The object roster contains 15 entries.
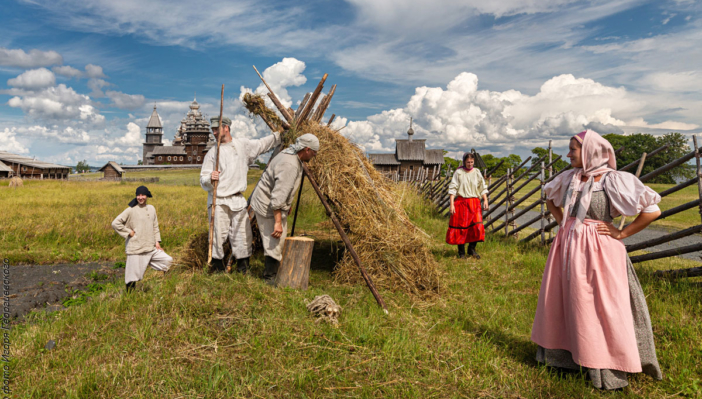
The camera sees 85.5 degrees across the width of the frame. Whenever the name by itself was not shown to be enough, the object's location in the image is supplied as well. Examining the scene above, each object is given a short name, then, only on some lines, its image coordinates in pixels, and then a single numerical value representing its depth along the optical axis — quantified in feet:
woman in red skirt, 19.86
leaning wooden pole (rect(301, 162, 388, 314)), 12.66
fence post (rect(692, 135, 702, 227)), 13.01
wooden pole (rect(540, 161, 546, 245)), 21.41
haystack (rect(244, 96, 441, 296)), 14.67
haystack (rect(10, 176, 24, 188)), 65.34
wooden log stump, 14.17
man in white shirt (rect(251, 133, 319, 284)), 13.61
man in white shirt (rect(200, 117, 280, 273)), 15.01
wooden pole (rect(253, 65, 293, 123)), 17.30
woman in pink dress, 7.95
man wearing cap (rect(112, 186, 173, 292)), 13.00
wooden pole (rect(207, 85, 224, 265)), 14.66
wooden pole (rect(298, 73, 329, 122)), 16.66
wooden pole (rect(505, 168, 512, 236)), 25.79
